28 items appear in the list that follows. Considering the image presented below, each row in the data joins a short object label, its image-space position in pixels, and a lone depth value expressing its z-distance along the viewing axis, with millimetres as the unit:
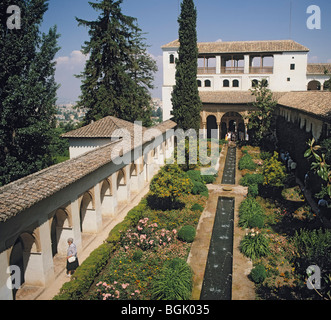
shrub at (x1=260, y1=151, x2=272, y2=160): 28077
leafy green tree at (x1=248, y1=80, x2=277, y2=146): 32703
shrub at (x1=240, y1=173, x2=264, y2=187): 21641
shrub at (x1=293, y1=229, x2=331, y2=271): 9227
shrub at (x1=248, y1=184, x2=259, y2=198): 19391
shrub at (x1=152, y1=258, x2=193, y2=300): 10102
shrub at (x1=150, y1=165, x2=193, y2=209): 17172
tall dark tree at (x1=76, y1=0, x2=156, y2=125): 29000
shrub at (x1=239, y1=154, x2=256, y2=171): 25656
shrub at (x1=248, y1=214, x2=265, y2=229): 15281
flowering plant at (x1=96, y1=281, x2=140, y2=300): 10266
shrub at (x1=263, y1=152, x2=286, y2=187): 18125
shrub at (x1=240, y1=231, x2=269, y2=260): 12909
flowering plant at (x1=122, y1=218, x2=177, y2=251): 13820
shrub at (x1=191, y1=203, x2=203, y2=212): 17772
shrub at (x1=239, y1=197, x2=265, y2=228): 15383
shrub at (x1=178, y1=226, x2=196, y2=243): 14320
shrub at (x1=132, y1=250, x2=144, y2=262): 12773
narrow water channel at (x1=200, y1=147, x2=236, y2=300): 11133
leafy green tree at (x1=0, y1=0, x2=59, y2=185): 18328
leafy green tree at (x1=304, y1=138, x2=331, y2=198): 7723
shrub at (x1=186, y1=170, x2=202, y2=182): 22531
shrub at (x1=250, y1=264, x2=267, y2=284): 11188
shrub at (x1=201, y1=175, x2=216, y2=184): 23141
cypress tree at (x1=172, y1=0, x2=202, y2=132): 30562
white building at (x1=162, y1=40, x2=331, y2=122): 37906
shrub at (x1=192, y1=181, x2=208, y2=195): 20391
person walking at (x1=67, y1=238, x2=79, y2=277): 11398
